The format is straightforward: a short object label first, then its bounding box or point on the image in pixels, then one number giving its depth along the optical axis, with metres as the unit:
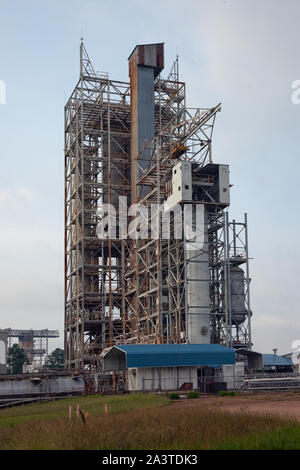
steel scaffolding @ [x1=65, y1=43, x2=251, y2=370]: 75.50
